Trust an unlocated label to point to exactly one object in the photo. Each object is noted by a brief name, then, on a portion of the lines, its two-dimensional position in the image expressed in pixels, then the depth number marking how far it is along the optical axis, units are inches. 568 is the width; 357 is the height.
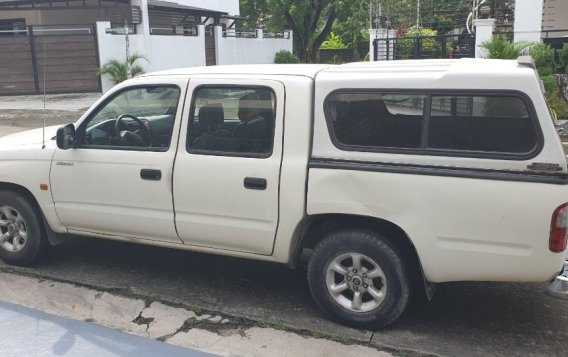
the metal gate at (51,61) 788.0
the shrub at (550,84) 453.7
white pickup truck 139.0
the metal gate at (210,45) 1019.9
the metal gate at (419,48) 689.0
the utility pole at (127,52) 765.9
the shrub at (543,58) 472.7
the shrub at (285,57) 1155.3
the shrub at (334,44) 1445.6
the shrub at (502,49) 463.8
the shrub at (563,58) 506.0
